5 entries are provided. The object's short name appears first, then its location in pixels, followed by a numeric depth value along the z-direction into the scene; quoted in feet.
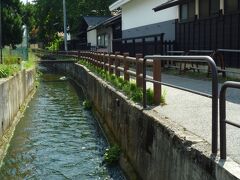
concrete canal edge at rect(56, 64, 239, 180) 17.07
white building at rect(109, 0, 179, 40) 73.36
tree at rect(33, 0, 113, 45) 188.75
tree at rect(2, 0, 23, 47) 137.80
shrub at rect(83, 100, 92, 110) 62.41
